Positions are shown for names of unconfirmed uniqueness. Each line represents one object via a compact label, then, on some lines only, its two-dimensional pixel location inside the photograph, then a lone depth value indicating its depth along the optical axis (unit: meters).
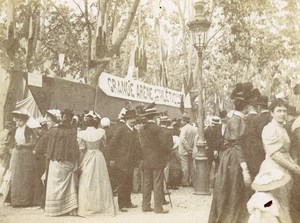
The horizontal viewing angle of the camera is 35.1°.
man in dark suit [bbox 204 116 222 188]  8.65
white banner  8.06
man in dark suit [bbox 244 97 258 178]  5.66
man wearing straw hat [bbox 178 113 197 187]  9.27
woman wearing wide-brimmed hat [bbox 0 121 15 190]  6.81
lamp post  7.82
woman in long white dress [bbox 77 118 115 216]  6.29
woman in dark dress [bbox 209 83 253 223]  5.24
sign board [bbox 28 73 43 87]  6.53
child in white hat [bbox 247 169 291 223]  4.33
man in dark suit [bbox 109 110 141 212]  6.87
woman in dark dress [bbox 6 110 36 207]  6.98
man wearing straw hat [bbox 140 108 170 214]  6.52
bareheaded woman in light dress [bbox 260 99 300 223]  4.55
